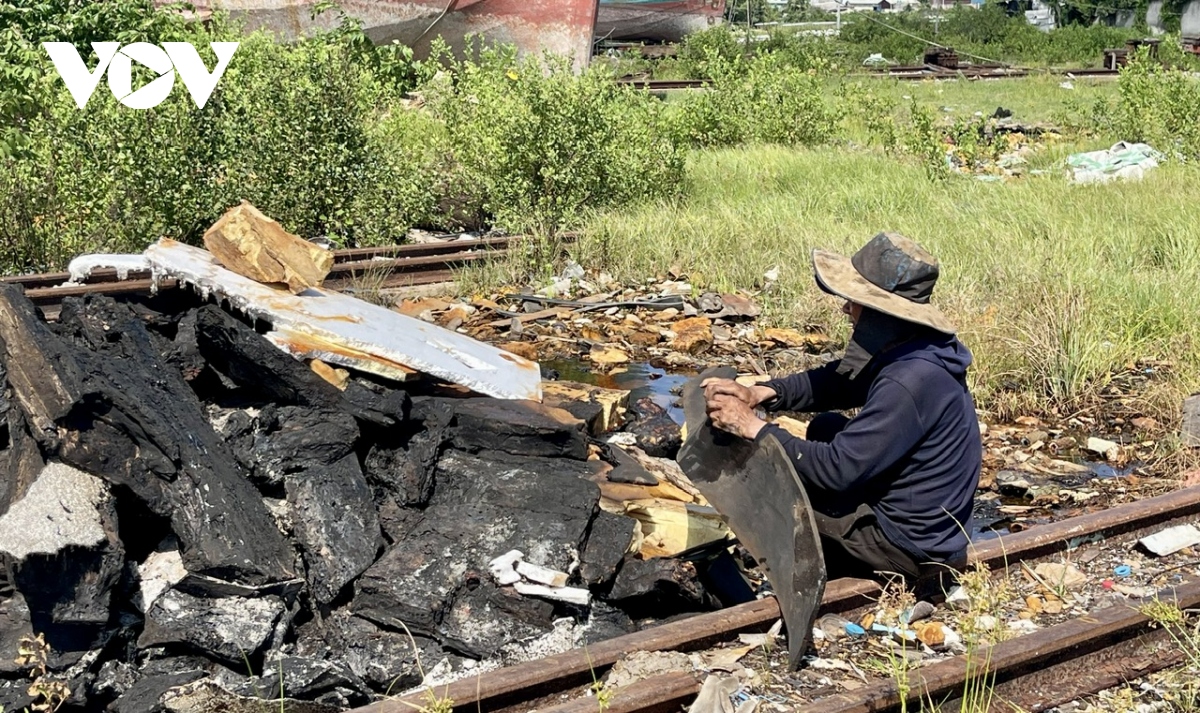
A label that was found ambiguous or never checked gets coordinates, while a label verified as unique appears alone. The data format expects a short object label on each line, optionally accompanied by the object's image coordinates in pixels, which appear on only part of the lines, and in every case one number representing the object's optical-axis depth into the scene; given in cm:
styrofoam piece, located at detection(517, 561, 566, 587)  440
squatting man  391
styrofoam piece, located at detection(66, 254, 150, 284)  831
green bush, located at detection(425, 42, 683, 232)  1103
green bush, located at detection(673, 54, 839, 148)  1630
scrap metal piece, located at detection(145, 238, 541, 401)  612
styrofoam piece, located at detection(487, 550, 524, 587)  440
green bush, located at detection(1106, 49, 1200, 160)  1453
